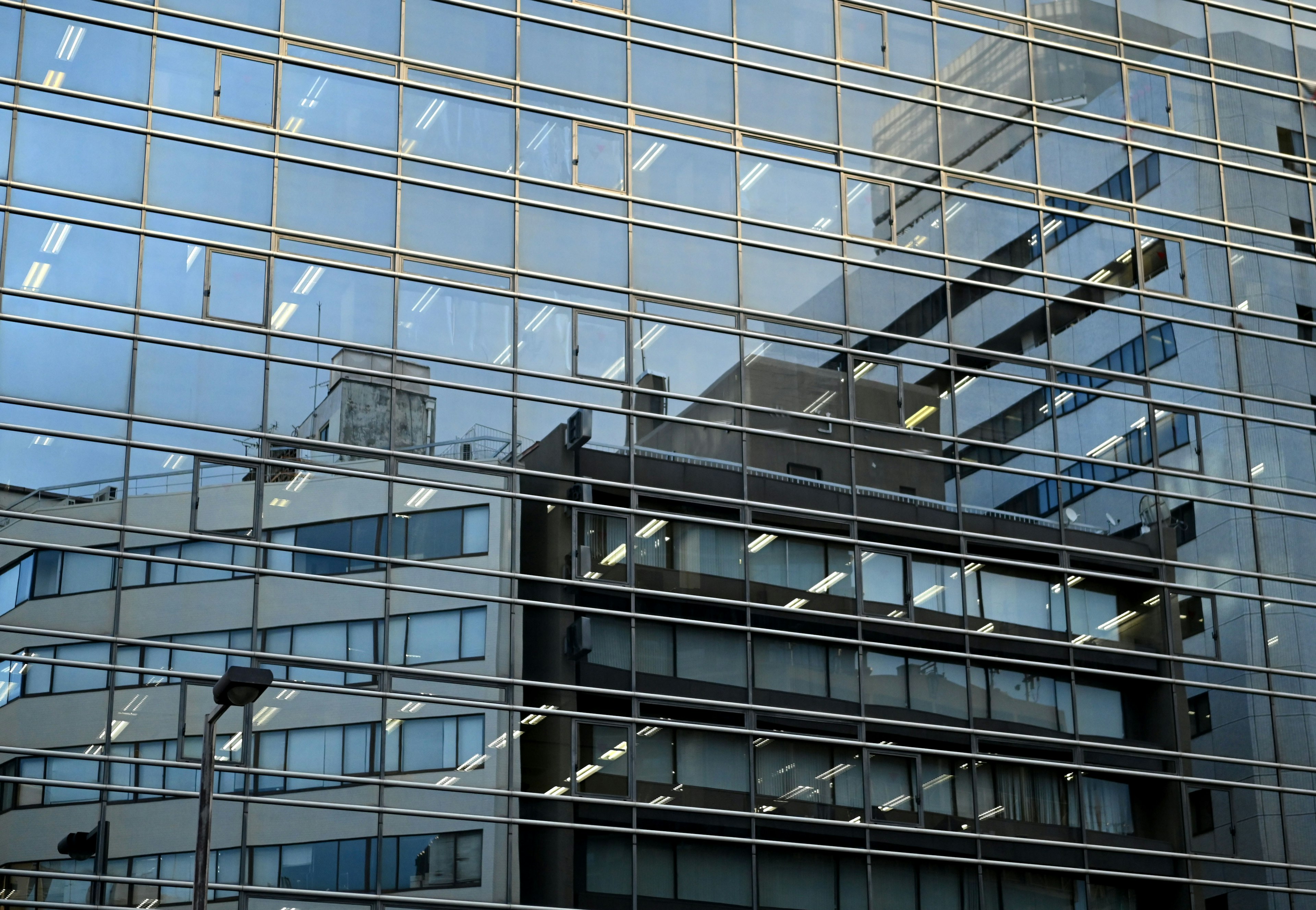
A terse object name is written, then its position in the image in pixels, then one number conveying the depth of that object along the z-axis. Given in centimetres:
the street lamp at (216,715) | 1744
